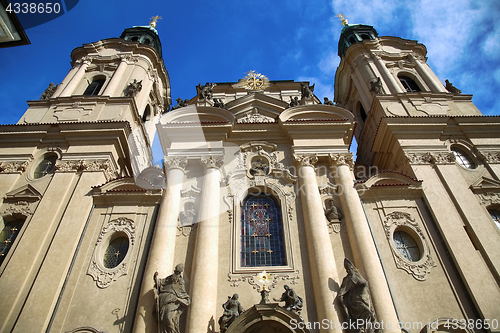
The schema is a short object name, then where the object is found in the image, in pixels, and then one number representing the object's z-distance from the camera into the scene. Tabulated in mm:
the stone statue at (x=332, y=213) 11420
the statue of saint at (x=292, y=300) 9047
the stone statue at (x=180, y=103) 15886
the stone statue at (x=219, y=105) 15748
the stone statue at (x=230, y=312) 8633
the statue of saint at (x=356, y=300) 8469
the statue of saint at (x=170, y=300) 8562
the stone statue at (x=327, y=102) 15841
